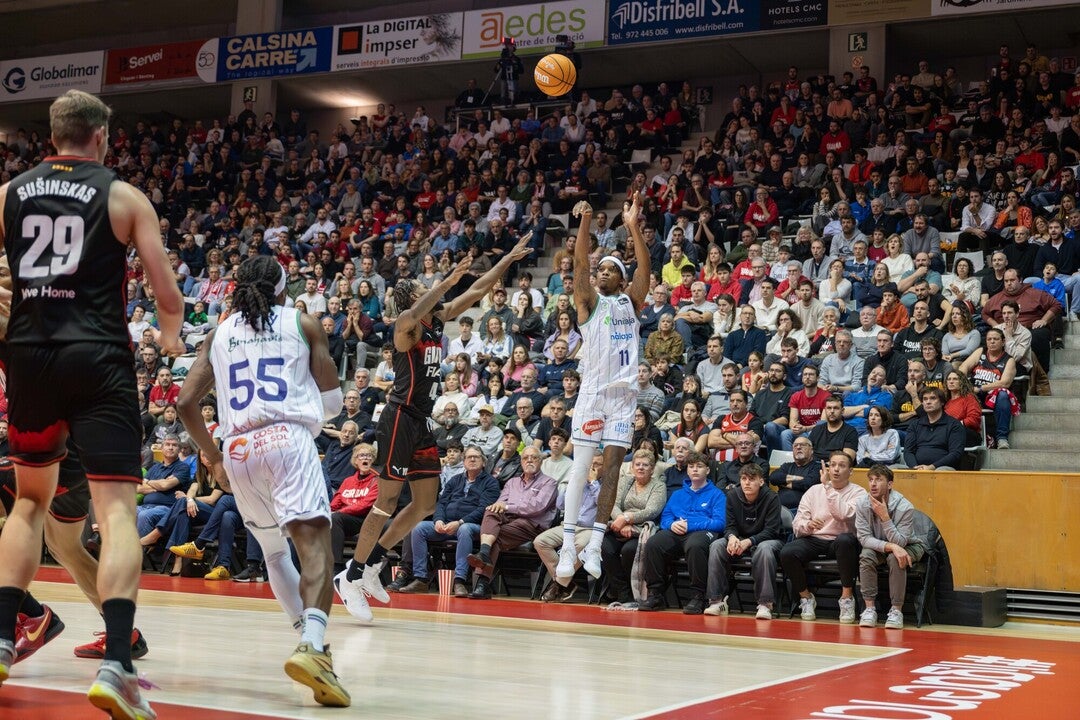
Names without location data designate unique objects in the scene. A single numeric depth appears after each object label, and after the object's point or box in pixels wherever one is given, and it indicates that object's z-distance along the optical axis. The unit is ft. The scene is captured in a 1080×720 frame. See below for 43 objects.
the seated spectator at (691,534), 34.14
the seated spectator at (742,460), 35.94
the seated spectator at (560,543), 35.96
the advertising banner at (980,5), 60.51
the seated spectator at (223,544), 40.09
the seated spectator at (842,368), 41.22
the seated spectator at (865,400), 38.93
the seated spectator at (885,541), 31.35
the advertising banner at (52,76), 90.89
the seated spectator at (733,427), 38.65
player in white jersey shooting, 26.27
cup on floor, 37.45
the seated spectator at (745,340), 44.80
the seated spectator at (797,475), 35.32
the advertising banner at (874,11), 63.87
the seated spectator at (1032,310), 40.98
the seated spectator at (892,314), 43.75
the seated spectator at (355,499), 38.86
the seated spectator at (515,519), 37.11
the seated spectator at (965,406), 37.01
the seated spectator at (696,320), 46.83
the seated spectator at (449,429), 44.01
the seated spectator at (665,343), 45.34
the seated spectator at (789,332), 43.50
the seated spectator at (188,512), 41.66
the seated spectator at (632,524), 35.29
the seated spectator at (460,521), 37.76
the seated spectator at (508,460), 39.91
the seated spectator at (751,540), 32.98
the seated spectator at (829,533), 32.24
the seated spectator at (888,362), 40.11
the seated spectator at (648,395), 42.06
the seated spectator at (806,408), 38.96
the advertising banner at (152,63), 87.25
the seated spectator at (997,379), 38.04
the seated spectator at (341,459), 42.39
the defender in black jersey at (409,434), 26.17
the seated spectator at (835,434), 36.40
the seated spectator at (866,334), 42.75
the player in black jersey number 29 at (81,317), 13.53
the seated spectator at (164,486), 42.83
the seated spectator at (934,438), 35.73
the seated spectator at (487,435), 43.27
